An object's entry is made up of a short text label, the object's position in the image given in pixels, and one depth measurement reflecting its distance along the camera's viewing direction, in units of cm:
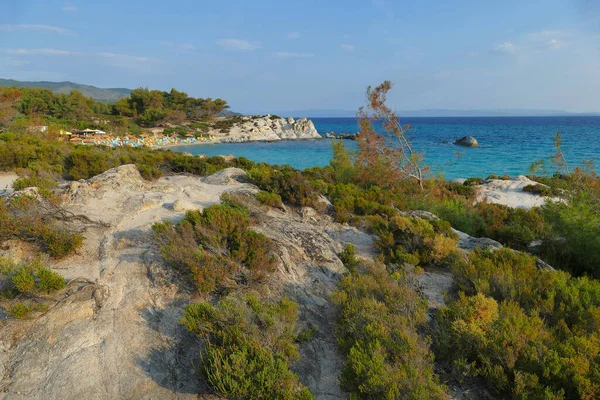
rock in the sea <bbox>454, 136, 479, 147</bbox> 4509
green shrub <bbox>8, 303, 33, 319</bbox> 380
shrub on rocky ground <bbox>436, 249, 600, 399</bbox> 308
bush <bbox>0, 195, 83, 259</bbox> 526
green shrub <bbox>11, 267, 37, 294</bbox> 397
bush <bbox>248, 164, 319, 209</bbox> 907
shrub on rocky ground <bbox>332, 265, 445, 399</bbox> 305
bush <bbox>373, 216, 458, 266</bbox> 608
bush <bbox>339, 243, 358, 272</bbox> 591
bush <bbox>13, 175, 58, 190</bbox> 823
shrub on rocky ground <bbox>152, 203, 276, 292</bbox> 461
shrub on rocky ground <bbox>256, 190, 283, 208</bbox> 838
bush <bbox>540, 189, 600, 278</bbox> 629
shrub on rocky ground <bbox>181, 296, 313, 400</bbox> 310
